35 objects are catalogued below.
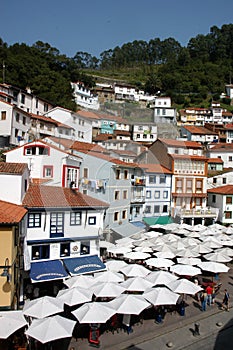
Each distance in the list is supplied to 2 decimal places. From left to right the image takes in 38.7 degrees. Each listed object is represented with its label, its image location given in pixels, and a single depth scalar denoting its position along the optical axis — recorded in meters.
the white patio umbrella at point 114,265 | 20.45
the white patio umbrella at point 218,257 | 22.95
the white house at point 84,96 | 80.56
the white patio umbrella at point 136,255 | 22.98
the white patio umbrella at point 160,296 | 15.43
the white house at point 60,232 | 18.64
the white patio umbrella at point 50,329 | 12.14
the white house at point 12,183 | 17.16
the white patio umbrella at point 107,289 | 16.00
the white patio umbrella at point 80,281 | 17.17
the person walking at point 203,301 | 17.45
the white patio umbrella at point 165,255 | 23.50
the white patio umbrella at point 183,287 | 16.78
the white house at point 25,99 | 48.50
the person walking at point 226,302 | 17.53
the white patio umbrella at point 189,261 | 22.08
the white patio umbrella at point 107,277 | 18.08
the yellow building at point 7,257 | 13.26
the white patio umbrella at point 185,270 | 19.80
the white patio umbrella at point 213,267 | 20.69
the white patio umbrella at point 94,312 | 13.66
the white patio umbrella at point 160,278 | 18.20
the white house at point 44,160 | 26.00
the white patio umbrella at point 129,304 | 14.39
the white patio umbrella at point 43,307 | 13.72
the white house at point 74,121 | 53.31
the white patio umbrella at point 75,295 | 15.30
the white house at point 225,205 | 39.25
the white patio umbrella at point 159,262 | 21.33
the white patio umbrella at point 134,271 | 19.48
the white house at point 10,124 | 37.31
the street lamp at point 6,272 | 13.12
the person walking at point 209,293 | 18.17
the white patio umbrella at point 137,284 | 17.05
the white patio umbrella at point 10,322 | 11.99
